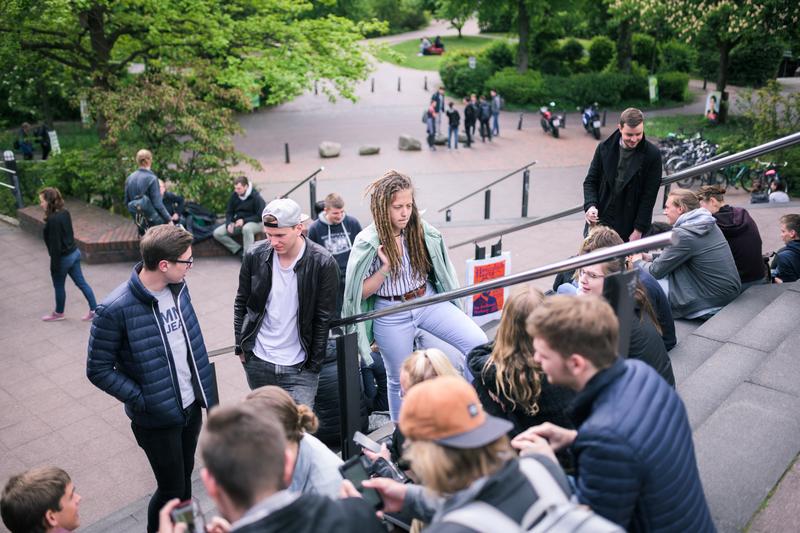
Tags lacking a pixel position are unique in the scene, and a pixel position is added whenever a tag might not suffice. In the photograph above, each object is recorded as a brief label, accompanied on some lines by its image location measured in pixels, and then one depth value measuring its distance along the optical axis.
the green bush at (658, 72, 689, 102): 30.48
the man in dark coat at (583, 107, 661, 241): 5.89
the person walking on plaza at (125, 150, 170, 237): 10.41
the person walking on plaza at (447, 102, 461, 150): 22.45
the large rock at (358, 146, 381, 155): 22.23
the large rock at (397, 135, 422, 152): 22.52
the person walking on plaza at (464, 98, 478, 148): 22.86
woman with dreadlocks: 4.75
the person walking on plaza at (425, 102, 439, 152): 22.58
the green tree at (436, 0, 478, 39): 32.01
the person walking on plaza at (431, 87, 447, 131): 24.28
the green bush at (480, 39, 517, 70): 35.88
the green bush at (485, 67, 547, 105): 30.16
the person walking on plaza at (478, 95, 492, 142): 23.44
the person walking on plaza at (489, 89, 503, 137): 24.66
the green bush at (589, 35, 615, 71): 35.59
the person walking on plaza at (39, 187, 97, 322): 8.65
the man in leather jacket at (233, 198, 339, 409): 4.63
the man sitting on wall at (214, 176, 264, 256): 11.21
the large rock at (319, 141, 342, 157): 22.06
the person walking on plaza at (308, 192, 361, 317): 7.70
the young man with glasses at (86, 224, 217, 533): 4.19
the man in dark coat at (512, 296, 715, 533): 2.44
